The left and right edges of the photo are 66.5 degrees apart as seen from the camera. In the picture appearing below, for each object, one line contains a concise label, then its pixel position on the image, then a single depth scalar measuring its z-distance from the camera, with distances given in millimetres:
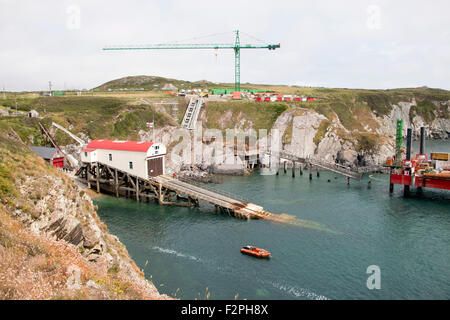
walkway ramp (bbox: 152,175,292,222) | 54109
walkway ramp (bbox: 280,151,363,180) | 79750
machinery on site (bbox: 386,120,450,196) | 64938
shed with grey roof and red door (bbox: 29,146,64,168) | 68938
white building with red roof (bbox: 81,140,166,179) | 64312
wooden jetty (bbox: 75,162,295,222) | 55656
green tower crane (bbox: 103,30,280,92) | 148375
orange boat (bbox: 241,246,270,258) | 39969
